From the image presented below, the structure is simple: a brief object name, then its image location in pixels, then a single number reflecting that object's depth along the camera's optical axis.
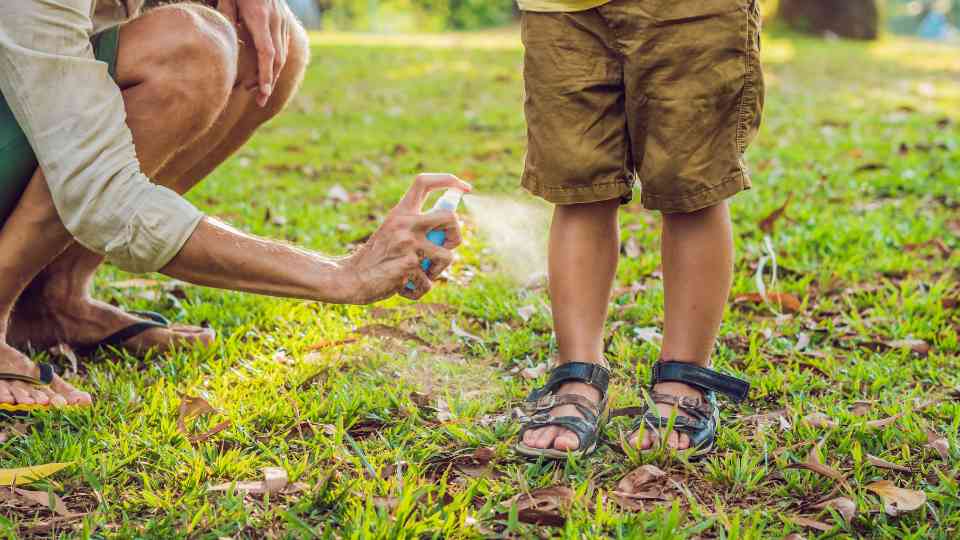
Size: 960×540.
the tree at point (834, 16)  13.51
